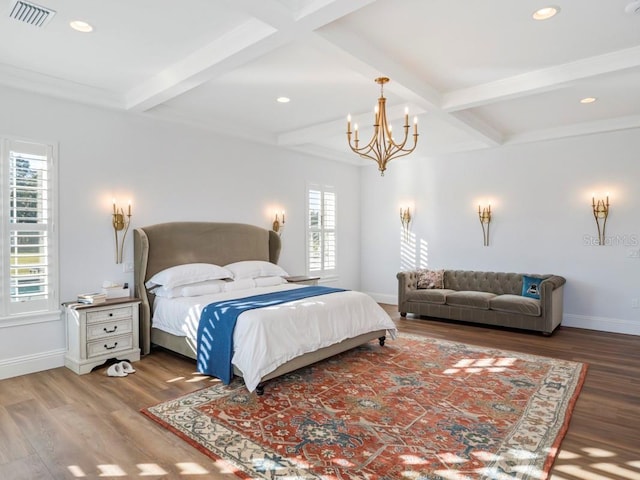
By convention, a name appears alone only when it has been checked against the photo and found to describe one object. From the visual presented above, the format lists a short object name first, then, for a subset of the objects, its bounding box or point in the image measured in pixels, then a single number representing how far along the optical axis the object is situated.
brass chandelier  3.77
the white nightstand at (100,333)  4.02
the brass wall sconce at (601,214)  5.76
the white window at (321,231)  7.32
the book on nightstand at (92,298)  4.12
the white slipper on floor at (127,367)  4.06
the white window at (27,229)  3.89
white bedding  3.47
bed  3.84
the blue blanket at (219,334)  3.64
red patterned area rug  2.46
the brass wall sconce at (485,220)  6.83
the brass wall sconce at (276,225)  6.58
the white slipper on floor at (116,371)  3.98
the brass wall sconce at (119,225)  4.66
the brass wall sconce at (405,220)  7.75
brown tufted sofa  5.48
